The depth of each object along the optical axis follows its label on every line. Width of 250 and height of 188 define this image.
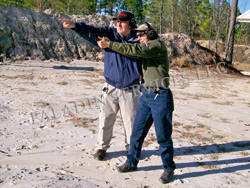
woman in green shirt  2.93
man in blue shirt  3.39
